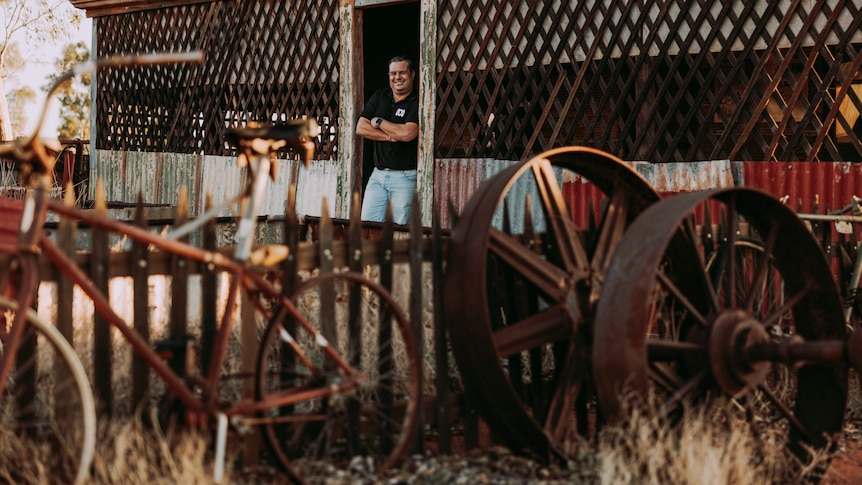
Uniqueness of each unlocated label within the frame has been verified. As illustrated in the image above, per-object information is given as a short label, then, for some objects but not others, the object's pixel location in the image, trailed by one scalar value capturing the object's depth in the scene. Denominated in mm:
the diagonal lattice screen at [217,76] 10953
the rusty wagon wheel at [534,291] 4051
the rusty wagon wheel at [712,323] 3918
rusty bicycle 3168
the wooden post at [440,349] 4352
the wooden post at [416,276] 4434
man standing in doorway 8945
